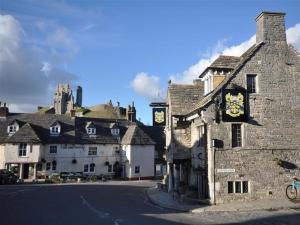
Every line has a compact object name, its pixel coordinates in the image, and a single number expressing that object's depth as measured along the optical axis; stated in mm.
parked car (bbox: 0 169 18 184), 44469
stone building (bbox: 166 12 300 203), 23828
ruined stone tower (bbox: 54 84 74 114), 125394
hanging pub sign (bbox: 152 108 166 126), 32625
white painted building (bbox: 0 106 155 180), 51969
